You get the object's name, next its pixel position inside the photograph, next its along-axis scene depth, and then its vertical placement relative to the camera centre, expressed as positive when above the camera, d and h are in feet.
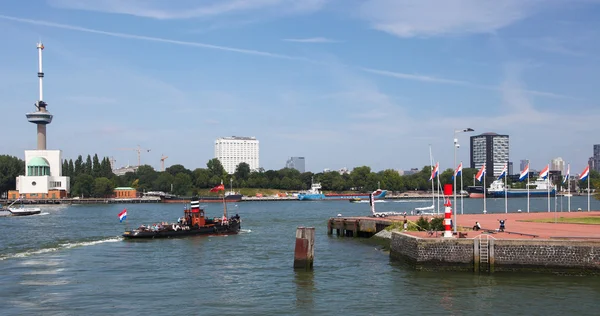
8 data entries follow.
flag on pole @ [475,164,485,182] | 224.43 +0.47
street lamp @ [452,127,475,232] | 142.95 +7.88
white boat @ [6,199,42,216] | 389.39 -19.47
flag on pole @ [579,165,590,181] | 246.68 -0.03
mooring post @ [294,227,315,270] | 124.47 -14.16
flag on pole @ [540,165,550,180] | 232.37 +0.99
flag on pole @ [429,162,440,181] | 208.95 +2.17
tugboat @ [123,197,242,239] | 205.16 -16.34
